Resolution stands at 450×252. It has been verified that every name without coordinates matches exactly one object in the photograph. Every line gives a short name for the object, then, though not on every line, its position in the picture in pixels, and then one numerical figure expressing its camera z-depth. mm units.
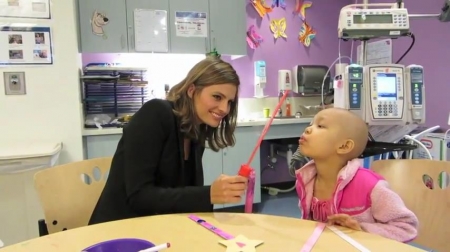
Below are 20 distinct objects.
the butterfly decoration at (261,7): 3801
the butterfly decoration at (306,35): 4070
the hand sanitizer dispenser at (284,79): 3811
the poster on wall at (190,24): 3139
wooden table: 794
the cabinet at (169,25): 2834
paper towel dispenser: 3803
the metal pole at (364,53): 2385
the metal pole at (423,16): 2214
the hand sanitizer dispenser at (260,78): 3719
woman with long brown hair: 1053
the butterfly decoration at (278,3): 3928
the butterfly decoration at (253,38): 3816
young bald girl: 969
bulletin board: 2223
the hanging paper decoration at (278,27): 3936
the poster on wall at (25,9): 2182
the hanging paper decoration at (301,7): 4012
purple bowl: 735
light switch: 2229
